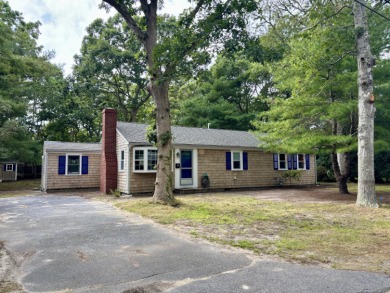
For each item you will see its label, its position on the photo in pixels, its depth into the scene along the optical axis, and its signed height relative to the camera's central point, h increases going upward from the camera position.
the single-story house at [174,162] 14.57 +0.48
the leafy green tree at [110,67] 27.33 +10.13
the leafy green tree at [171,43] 9.68 +4.34
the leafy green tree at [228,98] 28.75 +7.55
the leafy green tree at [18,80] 18.26 +7.23
